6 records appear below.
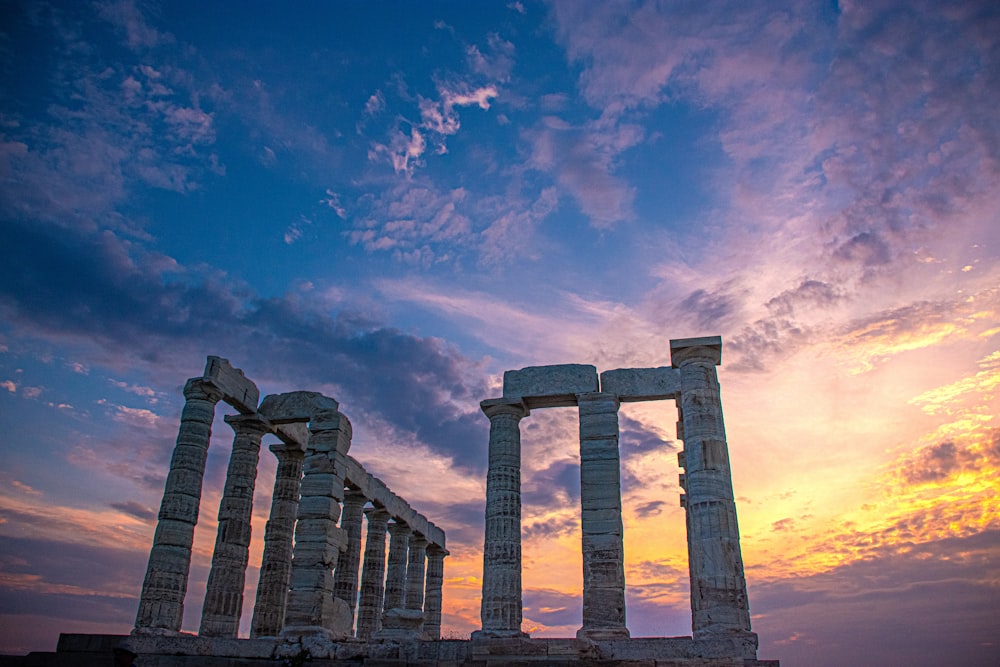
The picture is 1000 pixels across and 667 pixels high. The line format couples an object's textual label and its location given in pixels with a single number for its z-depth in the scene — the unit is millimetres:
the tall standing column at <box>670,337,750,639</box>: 18609
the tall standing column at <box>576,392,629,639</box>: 20609
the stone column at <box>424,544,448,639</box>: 39969
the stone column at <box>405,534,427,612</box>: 37797
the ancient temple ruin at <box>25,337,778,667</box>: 18922
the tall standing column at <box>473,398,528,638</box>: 21469
